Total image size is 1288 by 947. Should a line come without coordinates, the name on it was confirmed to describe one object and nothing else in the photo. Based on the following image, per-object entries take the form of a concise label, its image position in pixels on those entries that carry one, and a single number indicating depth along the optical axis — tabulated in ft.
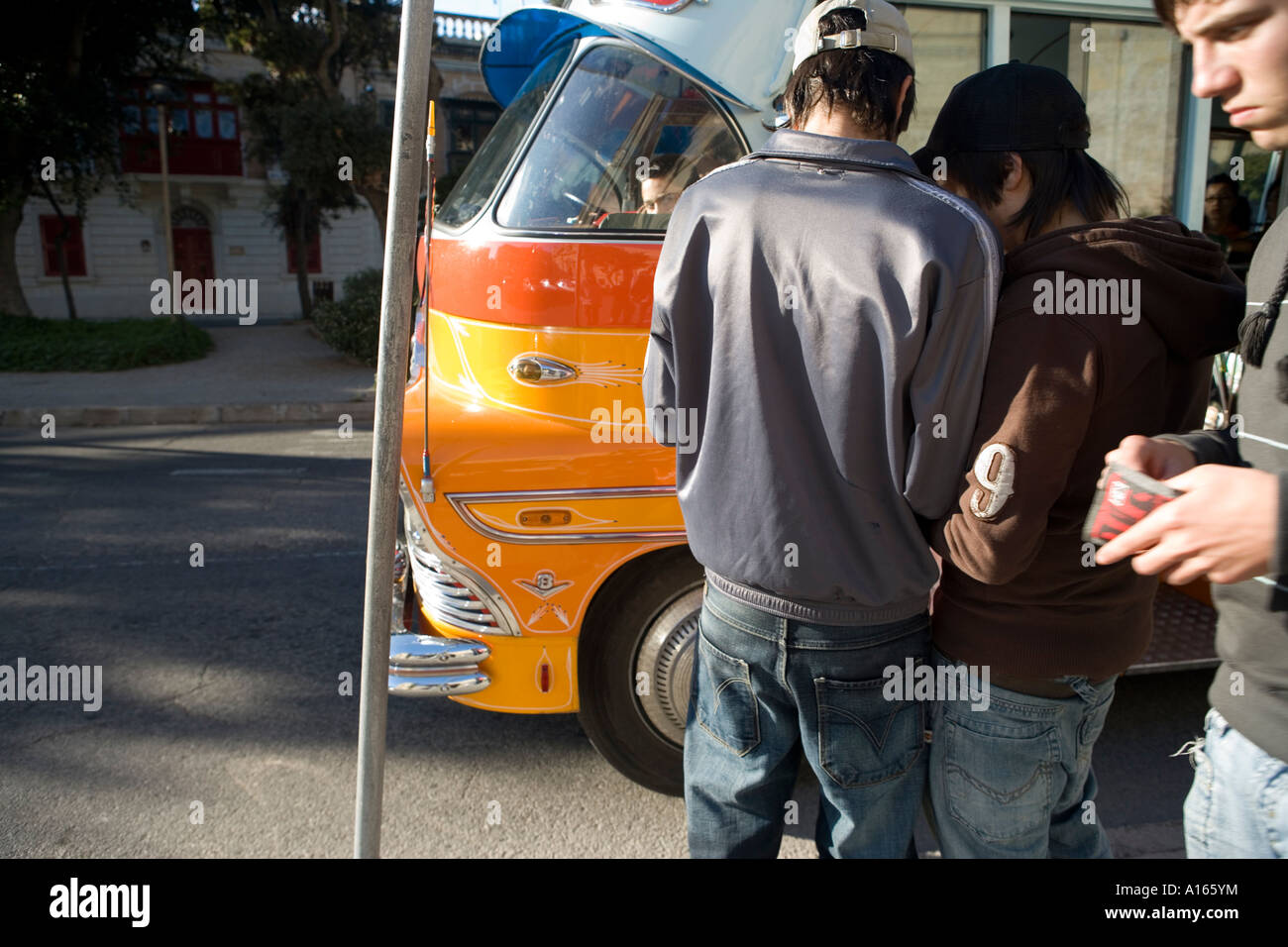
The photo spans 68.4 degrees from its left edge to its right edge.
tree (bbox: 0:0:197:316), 54.24
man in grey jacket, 5.06
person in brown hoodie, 4.95
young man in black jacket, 3.75
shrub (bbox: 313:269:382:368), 45.93
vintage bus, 9.30
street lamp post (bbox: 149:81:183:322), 53.57
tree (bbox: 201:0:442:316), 60.23
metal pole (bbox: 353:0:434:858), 5.81
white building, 90.17
